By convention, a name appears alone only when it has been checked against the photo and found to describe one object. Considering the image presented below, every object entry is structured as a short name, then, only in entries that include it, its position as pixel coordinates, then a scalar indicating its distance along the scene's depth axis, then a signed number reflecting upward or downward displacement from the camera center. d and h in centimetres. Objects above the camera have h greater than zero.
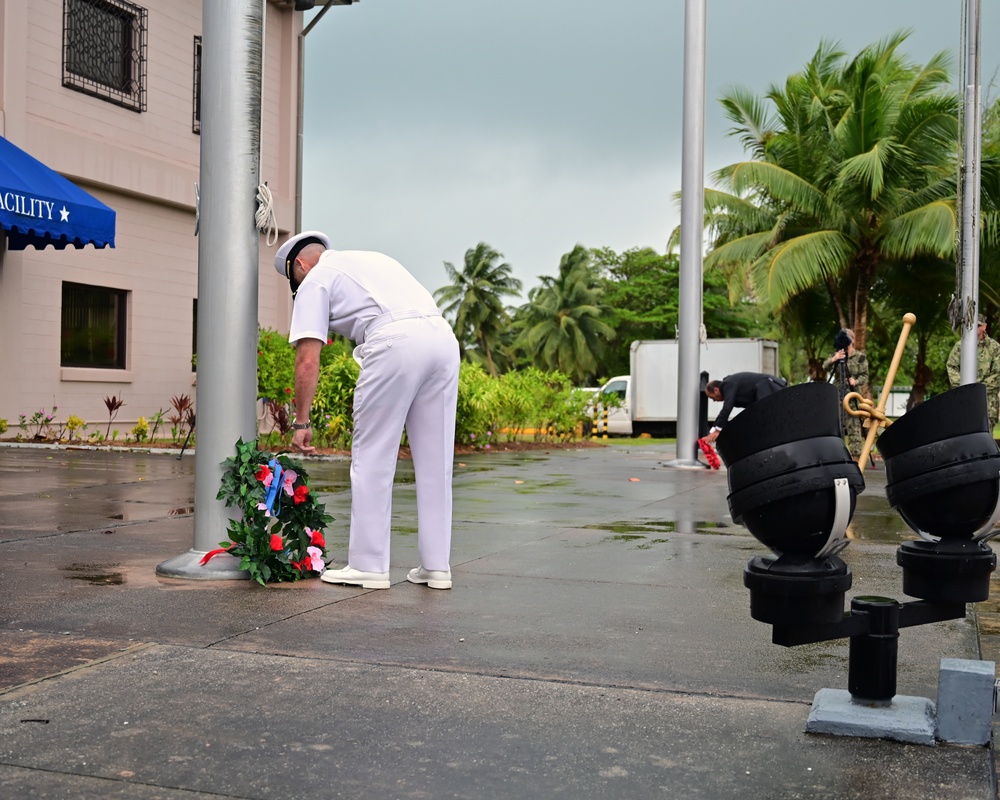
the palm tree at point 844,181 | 2953 +554
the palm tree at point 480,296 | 8306 +675
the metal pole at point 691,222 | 1675 +244
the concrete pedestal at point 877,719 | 335 -91
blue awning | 1367 +212
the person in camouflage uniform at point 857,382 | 1722 +26
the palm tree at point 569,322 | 7581 +462
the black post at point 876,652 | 348 -74
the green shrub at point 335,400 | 1697 -14
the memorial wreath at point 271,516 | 579 -62
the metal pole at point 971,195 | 1864 +325
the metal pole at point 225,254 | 596 +67
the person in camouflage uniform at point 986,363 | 1884 +59
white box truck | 3578 +72
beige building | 1625 +293
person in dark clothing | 1245 +9
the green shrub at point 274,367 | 1802 +34
